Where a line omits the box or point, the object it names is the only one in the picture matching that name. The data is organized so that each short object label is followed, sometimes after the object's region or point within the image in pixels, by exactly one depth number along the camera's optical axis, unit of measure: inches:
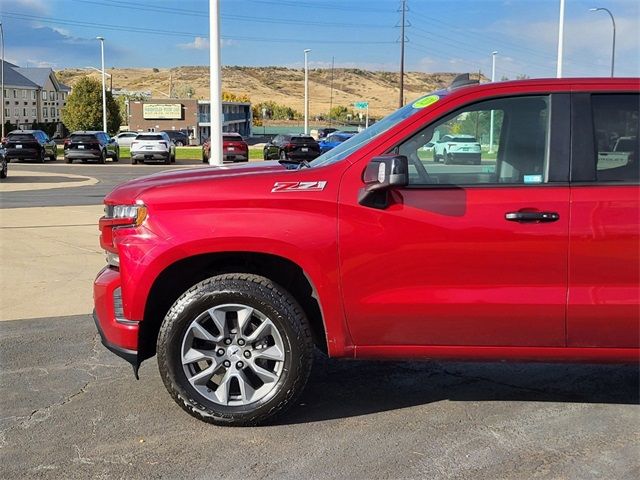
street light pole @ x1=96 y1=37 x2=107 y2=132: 2470.5
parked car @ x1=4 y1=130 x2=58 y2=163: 1354.6
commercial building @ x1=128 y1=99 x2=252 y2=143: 3639.3
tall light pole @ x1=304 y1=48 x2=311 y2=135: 2393.8
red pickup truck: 146.9
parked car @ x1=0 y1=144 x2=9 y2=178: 890.7
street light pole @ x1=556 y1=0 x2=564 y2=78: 1127.0
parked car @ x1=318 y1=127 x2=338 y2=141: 2271.2
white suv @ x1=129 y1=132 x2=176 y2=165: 1380.4
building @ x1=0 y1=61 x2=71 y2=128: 3666.3
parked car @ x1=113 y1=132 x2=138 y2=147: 2468.5
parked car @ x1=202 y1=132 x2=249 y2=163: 1429.6
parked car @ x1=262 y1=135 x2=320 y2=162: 1419.8
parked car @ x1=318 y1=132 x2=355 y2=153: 1679.4
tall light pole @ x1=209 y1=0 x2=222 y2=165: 479.5
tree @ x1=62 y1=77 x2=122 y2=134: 2783.0
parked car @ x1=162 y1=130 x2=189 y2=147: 2928.2
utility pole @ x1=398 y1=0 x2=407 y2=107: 2313.6
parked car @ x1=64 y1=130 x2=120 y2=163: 1385.3
